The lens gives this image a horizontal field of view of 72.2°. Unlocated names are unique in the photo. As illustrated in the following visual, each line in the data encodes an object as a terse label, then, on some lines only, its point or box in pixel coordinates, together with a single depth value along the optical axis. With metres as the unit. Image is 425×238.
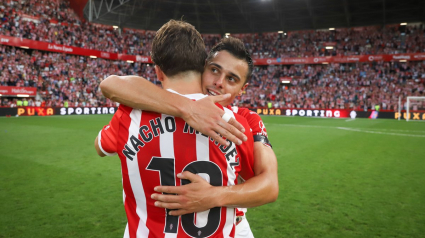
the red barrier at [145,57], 30.78
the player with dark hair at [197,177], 1.53
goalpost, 27.36
